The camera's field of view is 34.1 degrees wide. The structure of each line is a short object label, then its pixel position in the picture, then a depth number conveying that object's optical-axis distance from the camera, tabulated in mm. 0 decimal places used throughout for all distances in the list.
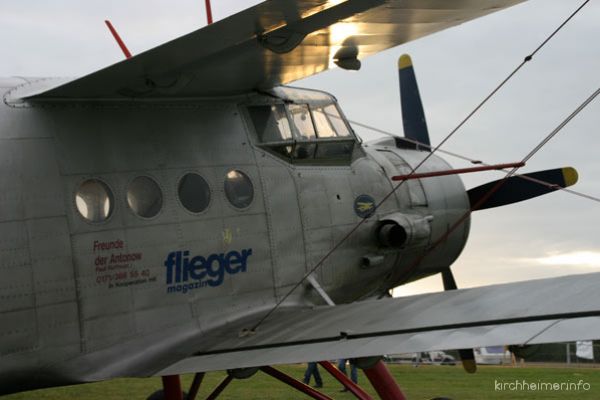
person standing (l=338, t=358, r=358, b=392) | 17739
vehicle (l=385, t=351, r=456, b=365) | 28750
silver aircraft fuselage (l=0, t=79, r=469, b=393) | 6891
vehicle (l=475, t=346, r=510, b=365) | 28469
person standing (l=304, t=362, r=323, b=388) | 18234
